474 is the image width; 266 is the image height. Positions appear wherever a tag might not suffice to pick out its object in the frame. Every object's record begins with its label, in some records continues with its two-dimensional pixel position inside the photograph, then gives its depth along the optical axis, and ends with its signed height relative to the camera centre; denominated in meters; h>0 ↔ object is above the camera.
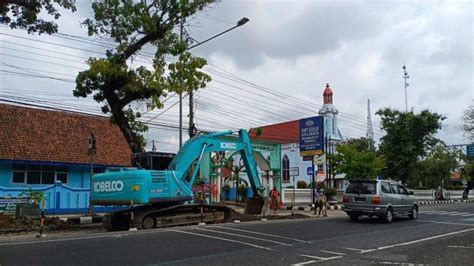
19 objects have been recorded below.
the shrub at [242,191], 36.09 -0.20
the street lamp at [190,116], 23.07 +3.43
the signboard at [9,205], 20.28 -0.70
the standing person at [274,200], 26.31 -0.62
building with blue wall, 24.81 +1.76
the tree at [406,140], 45.59 +4.56
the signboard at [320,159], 28.83 +1.71
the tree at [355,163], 38.44 +2.00
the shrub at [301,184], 53.06 +0.41
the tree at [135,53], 19.42 +5.19
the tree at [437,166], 50.62 +2.31
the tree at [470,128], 32.50 +3.99
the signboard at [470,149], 48.37 +3.89
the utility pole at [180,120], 23.69 +3.28
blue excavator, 16.94 -0.17
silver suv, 20.58 -0.47
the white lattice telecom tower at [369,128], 66.14 +8.10
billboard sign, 29.97 +3.24
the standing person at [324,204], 25.23 -0.80
